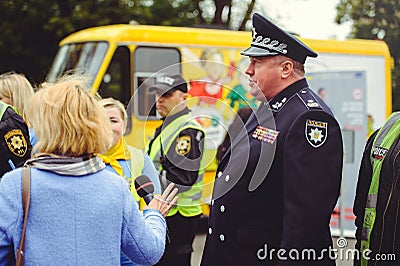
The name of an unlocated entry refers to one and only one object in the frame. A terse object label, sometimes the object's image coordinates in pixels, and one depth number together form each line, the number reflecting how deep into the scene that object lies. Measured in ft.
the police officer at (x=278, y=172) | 9.40
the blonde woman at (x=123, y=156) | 12.75
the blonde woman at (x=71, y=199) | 8.07
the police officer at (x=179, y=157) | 13.08
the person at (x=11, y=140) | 12.41
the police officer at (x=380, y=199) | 10.46
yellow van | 29.19
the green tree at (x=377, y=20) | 84.07
